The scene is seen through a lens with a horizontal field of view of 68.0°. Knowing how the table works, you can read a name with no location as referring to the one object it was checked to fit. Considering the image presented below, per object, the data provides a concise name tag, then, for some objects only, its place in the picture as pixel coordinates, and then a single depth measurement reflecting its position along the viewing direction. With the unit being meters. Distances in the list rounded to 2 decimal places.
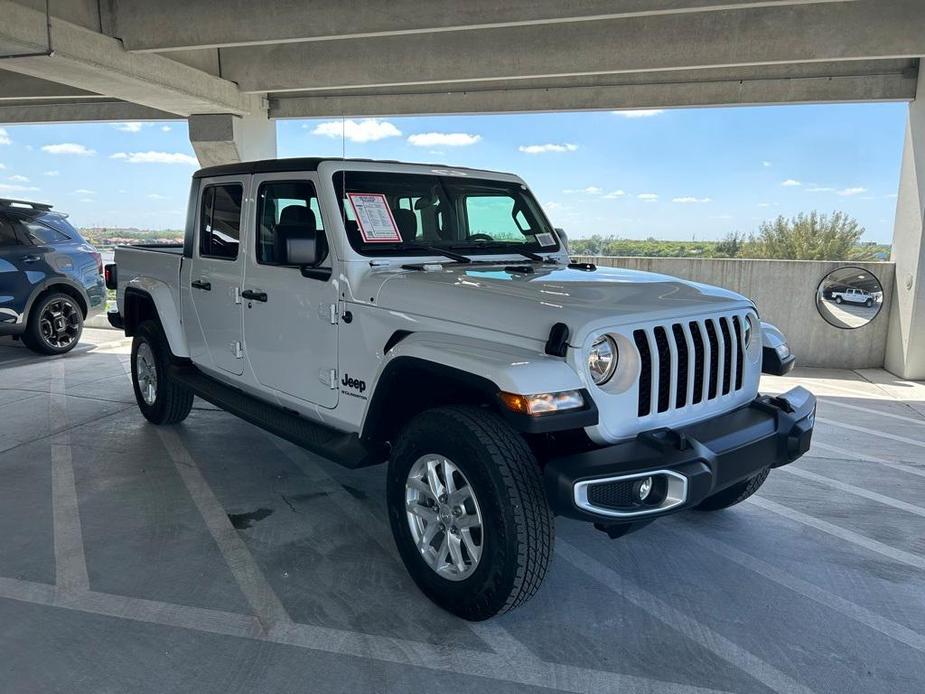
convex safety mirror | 9.44
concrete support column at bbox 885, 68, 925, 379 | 8.46
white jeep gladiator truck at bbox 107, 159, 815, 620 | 2.61
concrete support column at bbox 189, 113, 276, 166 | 11.89
